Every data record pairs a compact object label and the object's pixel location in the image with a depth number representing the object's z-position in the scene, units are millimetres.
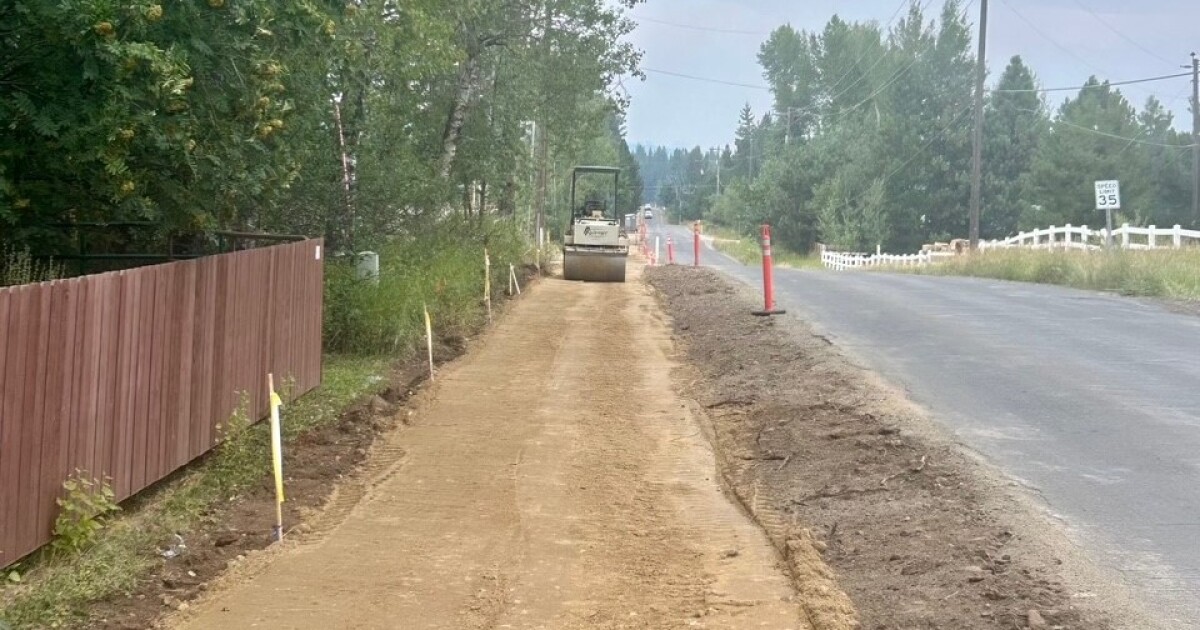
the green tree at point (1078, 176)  70375
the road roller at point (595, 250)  33250
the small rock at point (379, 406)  12680
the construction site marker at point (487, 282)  23041
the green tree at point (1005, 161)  74188
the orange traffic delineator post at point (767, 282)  18952
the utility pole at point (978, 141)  44562
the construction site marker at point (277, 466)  8031
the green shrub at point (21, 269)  9352
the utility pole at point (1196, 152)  56312
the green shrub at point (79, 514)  7215
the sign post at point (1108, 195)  27484
